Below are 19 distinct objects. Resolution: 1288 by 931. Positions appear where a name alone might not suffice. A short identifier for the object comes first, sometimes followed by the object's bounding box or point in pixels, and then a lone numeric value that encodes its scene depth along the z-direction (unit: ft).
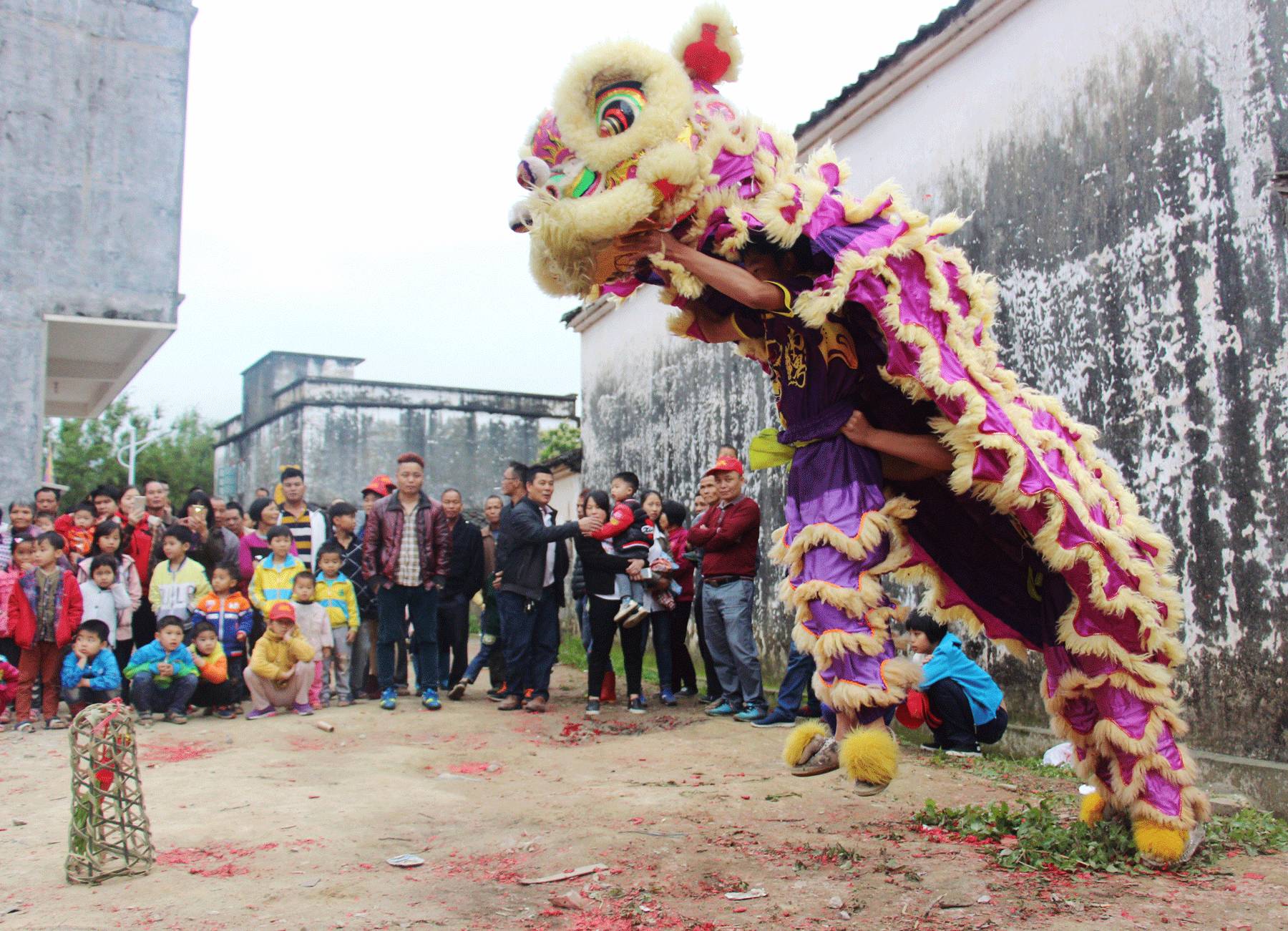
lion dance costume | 9.78
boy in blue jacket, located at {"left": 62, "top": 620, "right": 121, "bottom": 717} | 21.35
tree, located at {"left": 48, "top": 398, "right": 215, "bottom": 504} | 95.96
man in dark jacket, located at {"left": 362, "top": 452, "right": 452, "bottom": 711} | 23.25
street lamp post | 83.93
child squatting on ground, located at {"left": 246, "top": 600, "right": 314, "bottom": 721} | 22.39
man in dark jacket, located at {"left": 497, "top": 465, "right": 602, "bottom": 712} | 22.88
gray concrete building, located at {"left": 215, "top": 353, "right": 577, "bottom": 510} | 69.15
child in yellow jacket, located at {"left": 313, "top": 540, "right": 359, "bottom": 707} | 23.82
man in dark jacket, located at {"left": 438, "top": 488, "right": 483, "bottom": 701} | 25.86
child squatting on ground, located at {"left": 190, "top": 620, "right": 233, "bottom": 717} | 22.44
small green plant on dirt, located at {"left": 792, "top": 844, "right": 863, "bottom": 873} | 11.12
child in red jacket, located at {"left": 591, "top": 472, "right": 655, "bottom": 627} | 22.65
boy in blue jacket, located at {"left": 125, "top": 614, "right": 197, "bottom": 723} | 21.89
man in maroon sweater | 21.66
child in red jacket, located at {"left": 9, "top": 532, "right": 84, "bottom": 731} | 21.53
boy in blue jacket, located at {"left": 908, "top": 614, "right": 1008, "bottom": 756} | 17.40
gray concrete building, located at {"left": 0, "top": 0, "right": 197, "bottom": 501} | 32.63
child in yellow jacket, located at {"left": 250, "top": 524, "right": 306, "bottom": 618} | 23.52
